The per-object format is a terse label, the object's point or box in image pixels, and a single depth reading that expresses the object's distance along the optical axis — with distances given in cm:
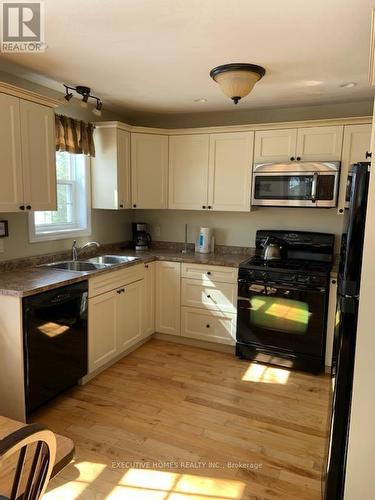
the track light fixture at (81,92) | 302
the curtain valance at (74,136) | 308
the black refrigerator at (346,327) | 146
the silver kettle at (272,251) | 353
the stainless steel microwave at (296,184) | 320
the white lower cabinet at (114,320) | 286
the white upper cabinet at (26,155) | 237
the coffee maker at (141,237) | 415
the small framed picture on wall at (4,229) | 275
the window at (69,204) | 327
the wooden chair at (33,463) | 82
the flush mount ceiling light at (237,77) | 247
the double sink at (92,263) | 319
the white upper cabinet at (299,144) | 320
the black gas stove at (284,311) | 305
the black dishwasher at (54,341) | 228
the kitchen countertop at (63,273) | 227
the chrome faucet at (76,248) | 331
